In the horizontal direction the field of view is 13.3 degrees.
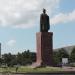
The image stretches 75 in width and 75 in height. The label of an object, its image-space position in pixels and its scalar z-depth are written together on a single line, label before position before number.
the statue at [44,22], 31.97
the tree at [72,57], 76.56
